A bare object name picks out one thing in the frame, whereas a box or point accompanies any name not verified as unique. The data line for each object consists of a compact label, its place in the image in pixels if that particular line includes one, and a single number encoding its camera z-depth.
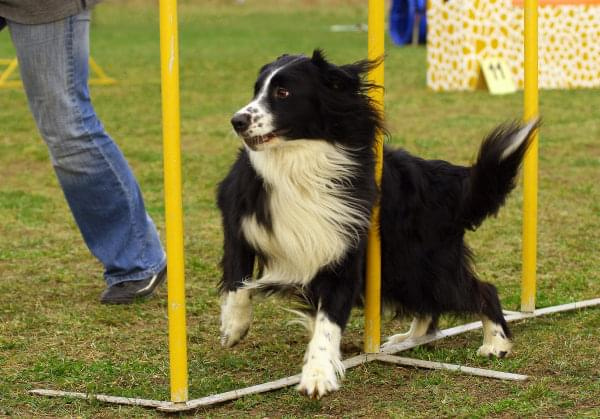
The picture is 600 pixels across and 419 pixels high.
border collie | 6.56
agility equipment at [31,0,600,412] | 5.72
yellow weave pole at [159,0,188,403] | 5.67
